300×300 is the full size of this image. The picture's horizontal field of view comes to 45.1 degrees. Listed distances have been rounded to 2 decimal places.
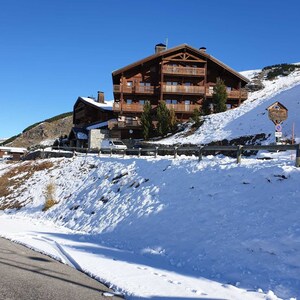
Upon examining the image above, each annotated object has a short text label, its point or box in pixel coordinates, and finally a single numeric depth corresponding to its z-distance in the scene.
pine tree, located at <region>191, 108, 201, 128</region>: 38.56
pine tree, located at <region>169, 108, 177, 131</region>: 41.59
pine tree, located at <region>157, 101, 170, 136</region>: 41.00
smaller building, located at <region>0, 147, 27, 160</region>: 66.28
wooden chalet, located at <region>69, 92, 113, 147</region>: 50.66
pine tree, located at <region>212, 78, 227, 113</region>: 43.31
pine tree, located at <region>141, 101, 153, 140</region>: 42.22
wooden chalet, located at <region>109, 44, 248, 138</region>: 46.57
